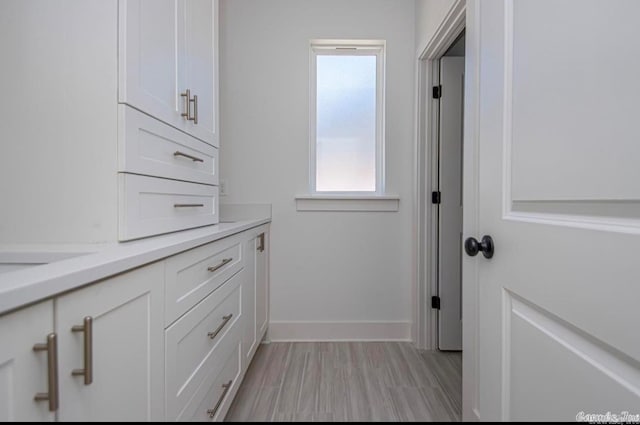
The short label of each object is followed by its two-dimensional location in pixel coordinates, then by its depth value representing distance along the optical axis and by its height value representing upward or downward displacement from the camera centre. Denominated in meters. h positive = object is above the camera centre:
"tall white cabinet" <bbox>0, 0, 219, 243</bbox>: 0.80 +0.24
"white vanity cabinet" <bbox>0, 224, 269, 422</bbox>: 0.41 -0.28
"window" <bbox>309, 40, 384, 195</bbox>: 2.12 +0.62
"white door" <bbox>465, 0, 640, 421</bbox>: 0.47 +0.00
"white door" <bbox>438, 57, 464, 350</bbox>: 1.91 +0.01
